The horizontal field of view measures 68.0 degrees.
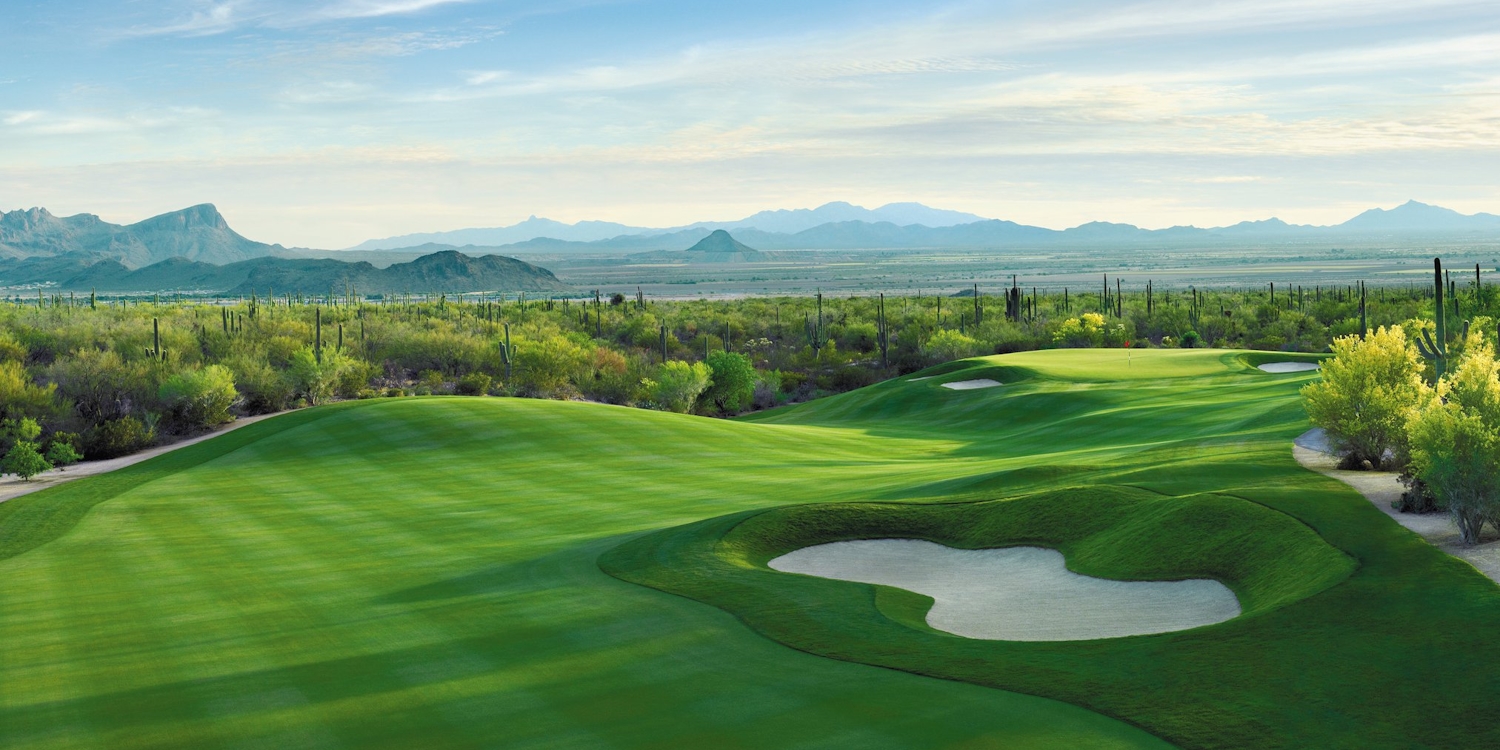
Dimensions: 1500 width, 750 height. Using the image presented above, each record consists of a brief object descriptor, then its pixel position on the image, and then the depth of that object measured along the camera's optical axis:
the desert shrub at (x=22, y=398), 47.72
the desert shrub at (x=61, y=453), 42.81
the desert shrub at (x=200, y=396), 51.50
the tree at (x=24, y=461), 38.47
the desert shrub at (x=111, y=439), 47.66
